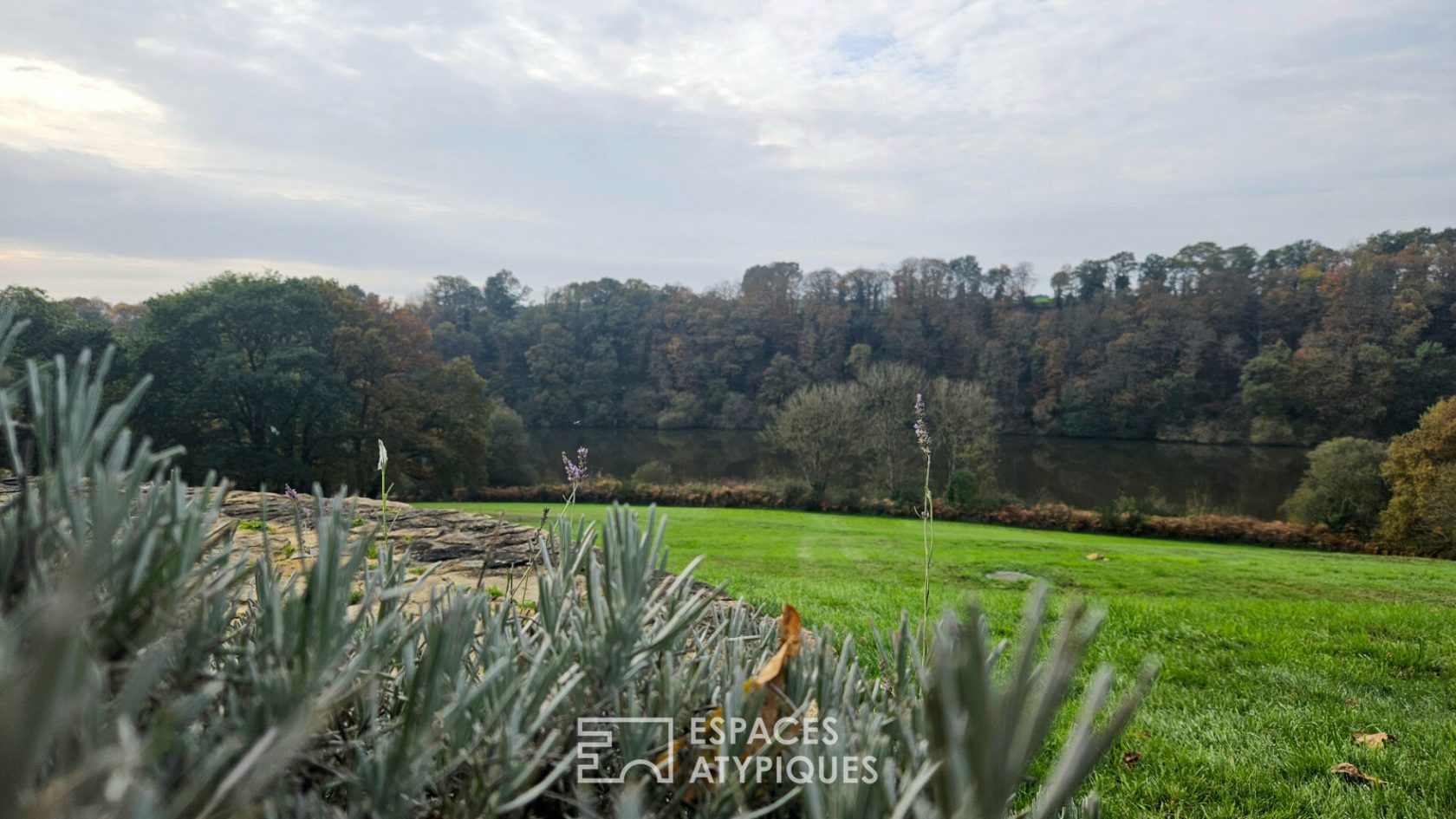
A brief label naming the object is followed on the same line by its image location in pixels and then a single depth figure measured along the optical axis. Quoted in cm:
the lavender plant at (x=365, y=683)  47
